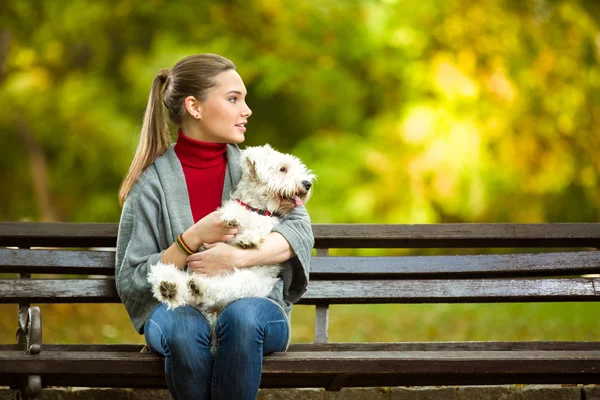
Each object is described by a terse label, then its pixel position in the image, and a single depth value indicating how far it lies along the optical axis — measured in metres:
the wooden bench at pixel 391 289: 6.86
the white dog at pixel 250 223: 6.64
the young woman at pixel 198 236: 6.31
